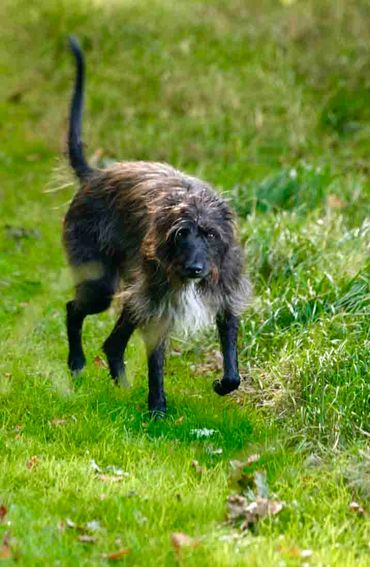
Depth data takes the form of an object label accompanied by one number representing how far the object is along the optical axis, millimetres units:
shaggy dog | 13078
